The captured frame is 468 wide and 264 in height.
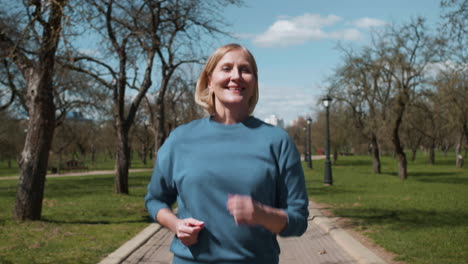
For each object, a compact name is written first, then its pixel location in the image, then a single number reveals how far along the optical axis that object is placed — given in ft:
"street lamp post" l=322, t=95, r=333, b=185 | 75.65
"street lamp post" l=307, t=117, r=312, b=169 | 145.94
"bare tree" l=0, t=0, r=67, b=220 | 32.94
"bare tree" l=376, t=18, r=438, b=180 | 80.53
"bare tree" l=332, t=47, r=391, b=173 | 87.25
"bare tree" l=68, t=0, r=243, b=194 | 51.08
